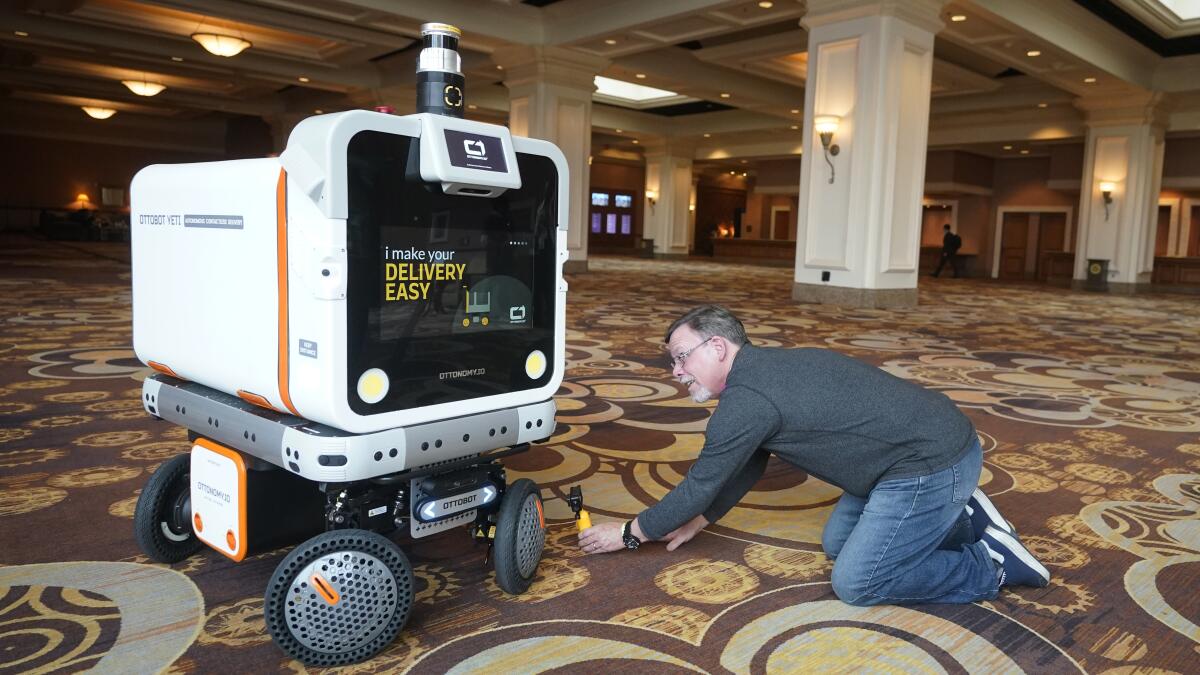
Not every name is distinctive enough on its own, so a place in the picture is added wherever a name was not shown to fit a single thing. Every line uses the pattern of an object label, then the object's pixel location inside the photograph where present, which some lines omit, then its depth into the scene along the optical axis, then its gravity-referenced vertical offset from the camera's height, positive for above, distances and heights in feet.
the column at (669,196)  73.61 +5.40
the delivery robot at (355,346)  4.40 -0.65
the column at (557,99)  40.04 +7.74
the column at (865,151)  28.84 +4.13
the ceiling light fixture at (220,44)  39.55 +9.81
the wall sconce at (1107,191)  47.21 +4.60
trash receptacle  48.24 -0.46
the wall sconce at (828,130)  29.99 +4.88
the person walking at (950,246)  62.03 +1.31
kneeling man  5.56 -1.37
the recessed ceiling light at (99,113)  65.51 +10.01
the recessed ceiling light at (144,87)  52.85 +9.97
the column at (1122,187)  45.70 +4.84
